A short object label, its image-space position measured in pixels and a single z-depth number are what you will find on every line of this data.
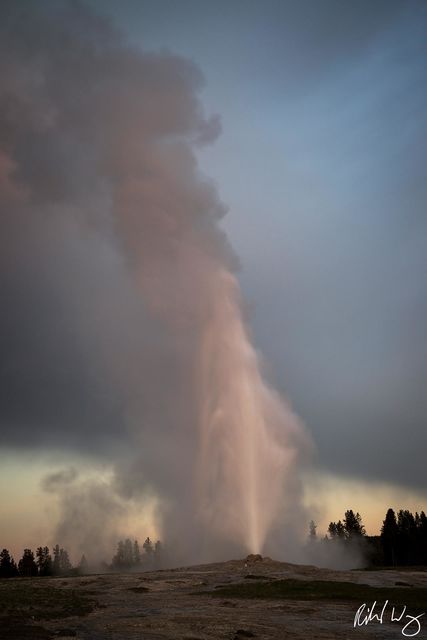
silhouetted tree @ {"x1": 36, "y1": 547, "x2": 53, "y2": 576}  126.62
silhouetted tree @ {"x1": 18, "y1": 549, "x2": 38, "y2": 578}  125.19
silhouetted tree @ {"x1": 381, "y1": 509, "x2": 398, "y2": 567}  111.06
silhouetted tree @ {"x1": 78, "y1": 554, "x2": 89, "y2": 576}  117.28
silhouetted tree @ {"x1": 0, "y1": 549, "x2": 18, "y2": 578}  118.56
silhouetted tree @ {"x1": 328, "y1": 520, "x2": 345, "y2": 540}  130.85
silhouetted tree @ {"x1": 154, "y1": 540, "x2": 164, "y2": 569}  81.15
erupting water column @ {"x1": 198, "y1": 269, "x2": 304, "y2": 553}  67.06
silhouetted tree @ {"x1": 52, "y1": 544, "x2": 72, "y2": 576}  166.64
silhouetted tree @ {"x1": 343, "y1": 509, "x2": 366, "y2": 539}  123.94
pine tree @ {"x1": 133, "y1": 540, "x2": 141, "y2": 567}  170.21
